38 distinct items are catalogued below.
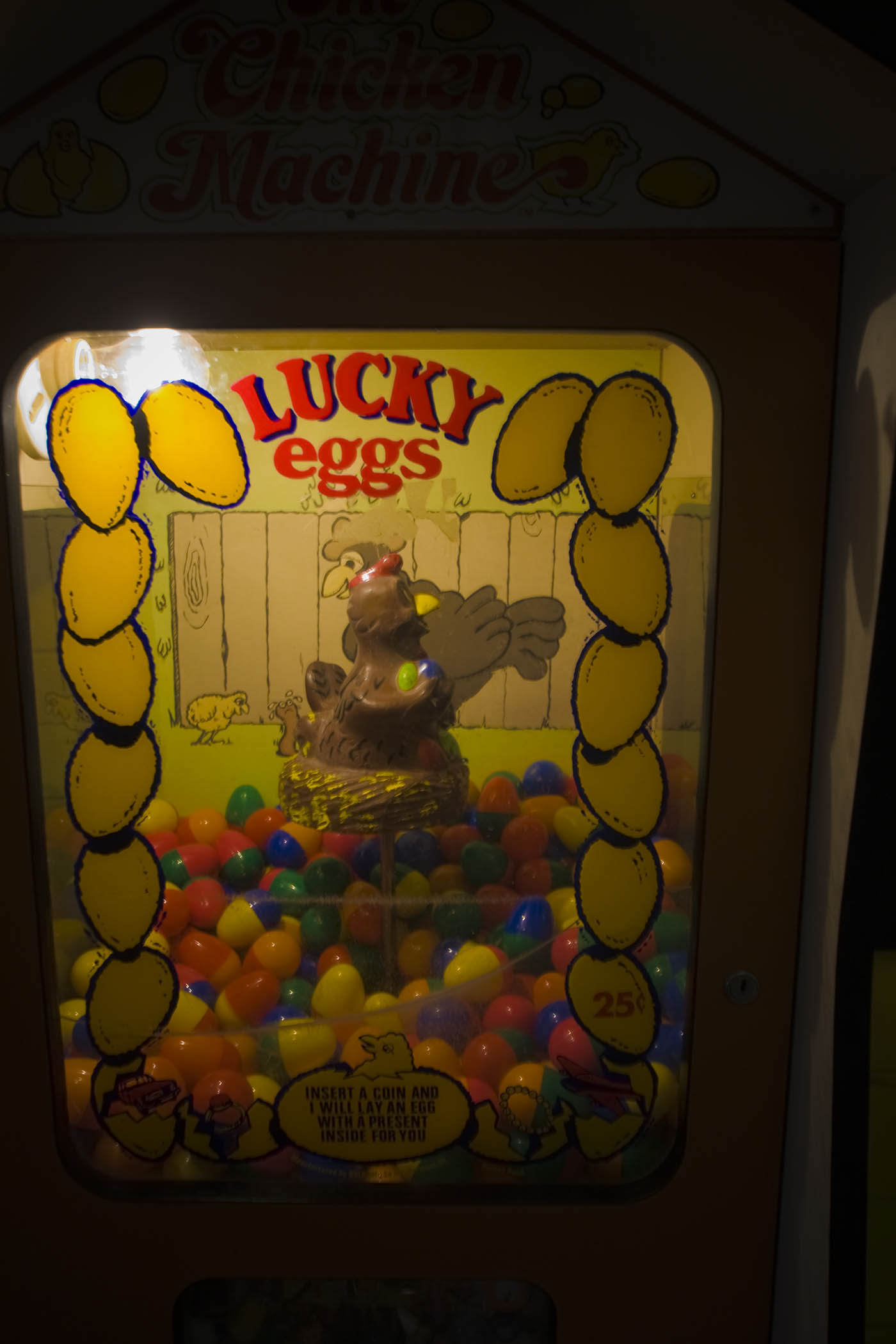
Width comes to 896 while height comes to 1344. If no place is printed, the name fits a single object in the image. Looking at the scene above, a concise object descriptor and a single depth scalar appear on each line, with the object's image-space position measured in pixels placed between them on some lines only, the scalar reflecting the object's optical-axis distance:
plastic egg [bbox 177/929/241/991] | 1.17
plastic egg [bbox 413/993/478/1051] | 1.15
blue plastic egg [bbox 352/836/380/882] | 1.17
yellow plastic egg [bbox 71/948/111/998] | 1.14
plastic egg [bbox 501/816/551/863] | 1.18
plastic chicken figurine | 1.11
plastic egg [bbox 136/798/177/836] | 1.12
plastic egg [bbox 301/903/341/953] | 1.16
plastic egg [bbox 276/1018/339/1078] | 1.14
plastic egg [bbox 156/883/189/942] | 1.15
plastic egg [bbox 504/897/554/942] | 1.14
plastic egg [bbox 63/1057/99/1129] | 1.17
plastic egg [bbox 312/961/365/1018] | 1.15
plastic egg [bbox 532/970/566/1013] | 1.16
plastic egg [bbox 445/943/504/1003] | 1.15
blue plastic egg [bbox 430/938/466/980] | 1.16
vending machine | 0.99
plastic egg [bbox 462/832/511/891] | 1.17
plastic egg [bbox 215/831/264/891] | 1.19
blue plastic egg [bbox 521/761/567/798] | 1.14
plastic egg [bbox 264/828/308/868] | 1.21
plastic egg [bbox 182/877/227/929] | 1.17
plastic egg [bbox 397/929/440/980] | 1.15
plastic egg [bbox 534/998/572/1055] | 1.16
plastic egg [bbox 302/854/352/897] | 1.17
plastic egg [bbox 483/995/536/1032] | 1.16
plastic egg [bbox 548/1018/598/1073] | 1.15
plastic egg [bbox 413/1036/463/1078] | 1.14
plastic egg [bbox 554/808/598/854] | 1.14
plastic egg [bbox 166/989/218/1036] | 1.14
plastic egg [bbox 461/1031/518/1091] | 1.15
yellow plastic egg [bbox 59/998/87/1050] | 1.16
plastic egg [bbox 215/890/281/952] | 1.18
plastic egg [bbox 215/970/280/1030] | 1.16
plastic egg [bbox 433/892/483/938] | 1.15
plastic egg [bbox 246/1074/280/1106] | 1.15
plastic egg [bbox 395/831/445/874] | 1.17
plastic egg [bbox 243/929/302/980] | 1.18
